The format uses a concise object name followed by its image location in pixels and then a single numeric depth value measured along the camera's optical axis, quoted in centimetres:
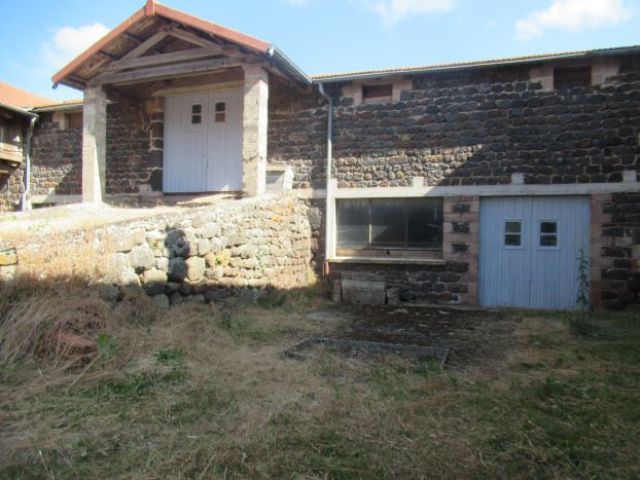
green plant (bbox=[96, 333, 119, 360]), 393
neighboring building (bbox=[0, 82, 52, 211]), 1238
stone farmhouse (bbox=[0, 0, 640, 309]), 839
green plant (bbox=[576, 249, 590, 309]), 836
